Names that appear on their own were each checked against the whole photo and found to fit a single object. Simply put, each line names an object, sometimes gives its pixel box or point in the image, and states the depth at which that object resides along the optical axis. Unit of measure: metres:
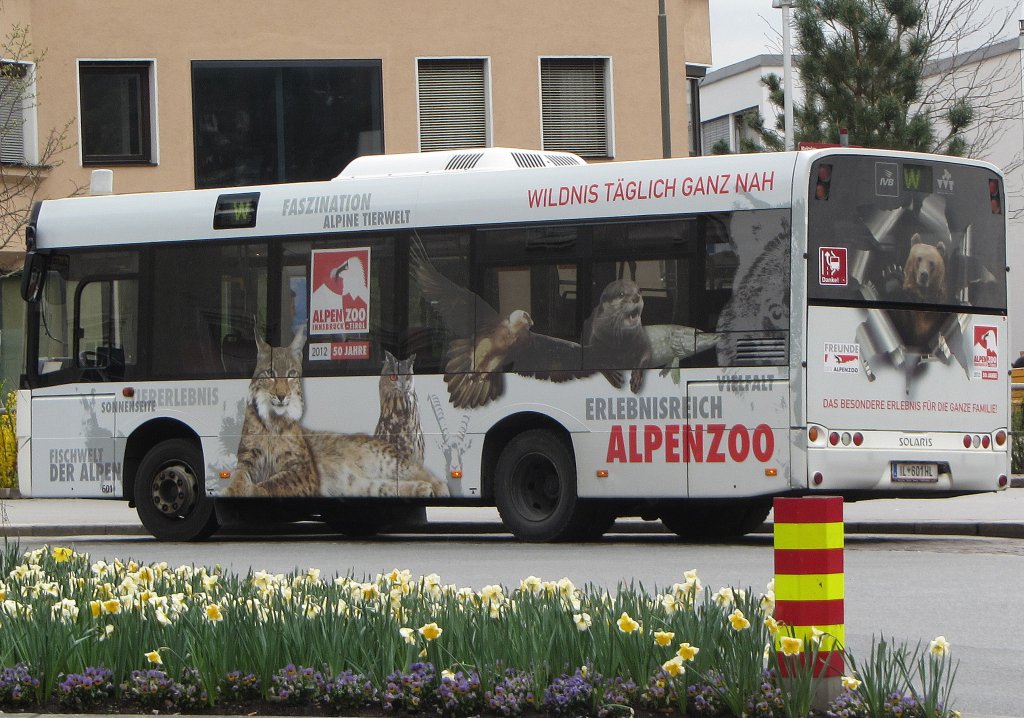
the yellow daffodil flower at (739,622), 13.94
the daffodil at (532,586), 16.20
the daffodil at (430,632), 14.38
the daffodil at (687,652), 13.62
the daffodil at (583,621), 14.58
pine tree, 66.56
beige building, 57.53
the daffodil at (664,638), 13.85
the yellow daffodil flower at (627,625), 14.18
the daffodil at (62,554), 20.49
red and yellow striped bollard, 13.01
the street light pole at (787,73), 66.31
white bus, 29.52
